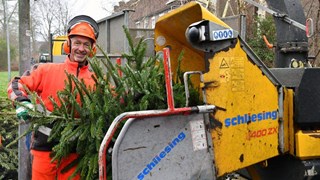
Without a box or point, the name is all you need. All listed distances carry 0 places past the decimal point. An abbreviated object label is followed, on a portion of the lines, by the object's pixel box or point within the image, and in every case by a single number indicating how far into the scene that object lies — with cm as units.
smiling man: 333
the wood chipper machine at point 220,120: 246
